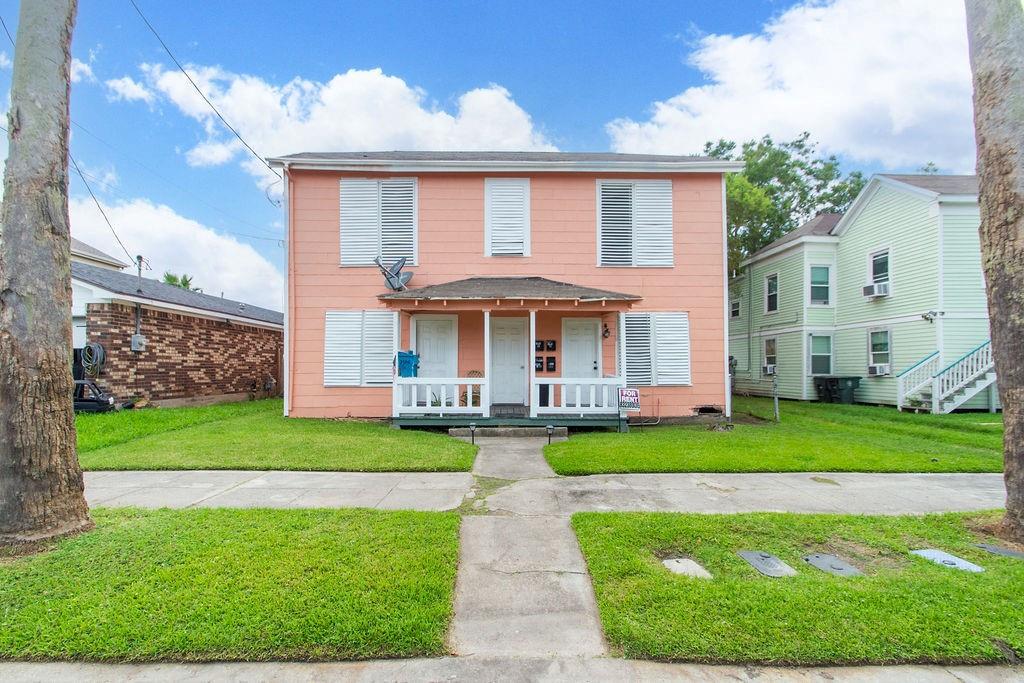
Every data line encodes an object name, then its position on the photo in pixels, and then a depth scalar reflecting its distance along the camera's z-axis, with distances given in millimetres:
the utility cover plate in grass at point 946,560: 3104
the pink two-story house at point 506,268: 10383
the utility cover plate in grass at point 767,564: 3039
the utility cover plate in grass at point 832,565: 3062
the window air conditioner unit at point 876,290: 13570
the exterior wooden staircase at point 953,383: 11227
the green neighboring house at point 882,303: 11945
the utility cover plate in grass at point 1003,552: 3323
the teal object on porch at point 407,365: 9672
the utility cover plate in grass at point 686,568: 3021
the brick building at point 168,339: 10164
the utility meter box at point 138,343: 10703
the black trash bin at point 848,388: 14180
